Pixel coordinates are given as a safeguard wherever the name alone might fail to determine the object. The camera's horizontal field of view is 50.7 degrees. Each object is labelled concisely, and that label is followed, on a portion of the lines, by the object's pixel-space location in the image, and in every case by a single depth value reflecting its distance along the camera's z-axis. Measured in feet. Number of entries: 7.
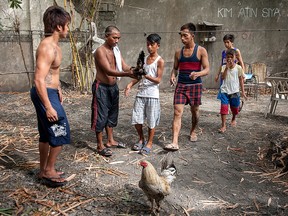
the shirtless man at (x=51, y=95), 10.74
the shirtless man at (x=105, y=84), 14.52
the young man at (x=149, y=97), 15.42
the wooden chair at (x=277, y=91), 24.08
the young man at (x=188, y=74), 16.07
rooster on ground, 10.20
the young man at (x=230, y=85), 19.74
